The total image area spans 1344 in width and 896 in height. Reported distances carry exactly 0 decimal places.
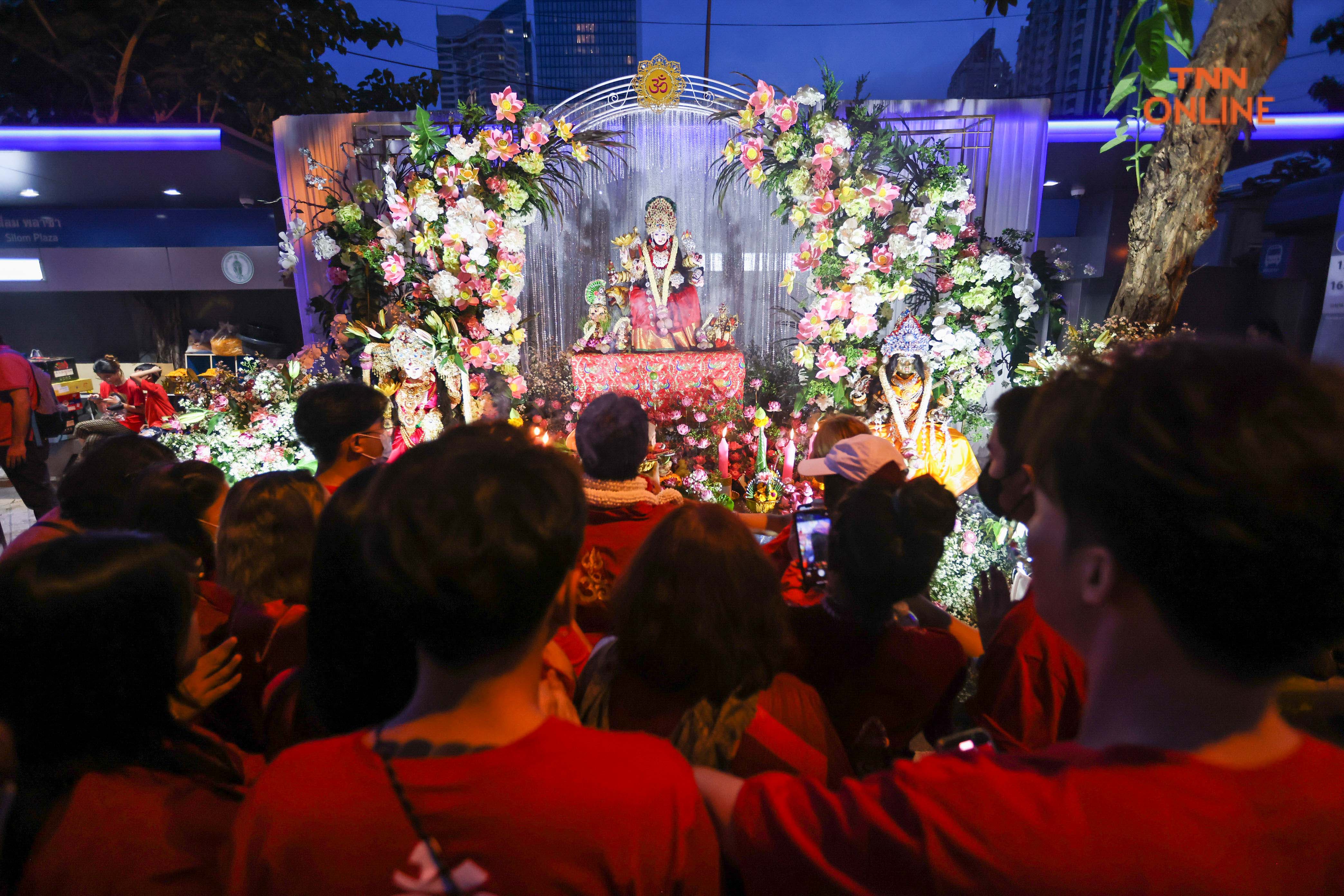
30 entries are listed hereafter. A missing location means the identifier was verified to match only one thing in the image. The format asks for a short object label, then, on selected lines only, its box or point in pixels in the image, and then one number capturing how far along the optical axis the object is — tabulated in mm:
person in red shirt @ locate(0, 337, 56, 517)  4469
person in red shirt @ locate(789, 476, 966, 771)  1314
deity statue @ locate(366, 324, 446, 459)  5008
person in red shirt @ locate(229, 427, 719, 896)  677
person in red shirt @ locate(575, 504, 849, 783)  1073
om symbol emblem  5398
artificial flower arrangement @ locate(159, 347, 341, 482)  4750
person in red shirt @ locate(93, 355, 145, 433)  5824
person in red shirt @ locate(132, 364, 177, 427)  5770
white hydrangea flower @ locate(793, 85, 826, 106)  4875
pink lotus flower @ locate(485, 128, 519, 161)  4969
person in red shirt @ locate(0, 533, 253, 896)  817
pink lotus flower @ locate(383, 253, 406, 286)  4895
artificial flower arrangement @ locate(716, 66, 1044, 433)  4891
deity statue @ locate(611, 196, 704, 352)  6352
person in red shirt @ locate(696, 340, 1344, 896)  565
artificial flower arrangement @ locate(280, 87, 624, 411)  4965
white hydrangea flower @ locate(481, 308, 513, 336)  5156
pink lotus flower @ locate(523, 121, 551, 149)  5020
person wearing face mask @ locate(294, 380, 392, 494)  2357
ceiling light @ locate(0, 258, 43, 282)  9703
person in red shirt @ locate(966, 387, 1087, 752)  1241
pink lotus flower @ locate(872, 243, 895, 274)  4945
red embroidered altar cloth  5812
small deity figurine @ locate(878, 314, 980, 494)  4363
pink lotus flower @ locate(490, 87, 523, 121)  4914
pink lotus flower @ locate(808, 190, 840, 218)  4984
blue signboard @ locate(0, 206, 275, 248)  9727
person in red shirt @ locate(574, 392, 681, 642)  1924
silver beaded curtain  7398
